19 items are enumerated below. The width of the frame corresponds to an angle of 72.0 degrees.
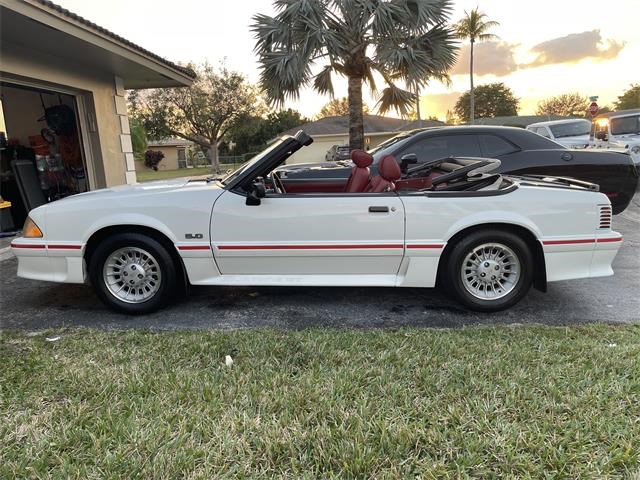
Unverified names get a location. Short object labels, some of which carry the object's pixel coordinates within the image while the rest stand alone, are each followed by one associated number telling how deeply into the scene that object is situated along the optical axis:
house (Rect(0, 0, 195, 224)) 6.57
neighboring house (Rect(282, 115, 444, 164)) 30.58
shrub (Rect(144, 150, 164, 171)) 43.03
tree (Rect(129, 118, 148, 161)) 35.94
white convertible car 3.57
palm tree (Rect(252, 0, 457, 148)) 10.83
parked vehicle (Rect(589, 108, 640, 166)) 11.43
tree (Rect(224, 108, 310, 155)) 44.06
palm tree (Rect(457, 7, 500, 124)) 33.09
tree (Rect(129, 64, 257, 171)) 33.25
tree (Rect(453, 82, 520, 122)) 52.59
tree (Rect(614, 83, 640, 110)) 50.16
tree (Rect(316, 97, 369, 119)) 62.12
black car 5.55
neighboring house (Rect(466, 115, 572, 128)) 32.66
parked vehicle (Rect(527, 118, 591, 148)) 13.84
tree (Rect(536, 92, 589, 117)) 55.22
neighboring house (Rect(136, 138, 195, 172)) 48.97
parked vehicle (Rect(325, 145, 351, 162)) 20.36
